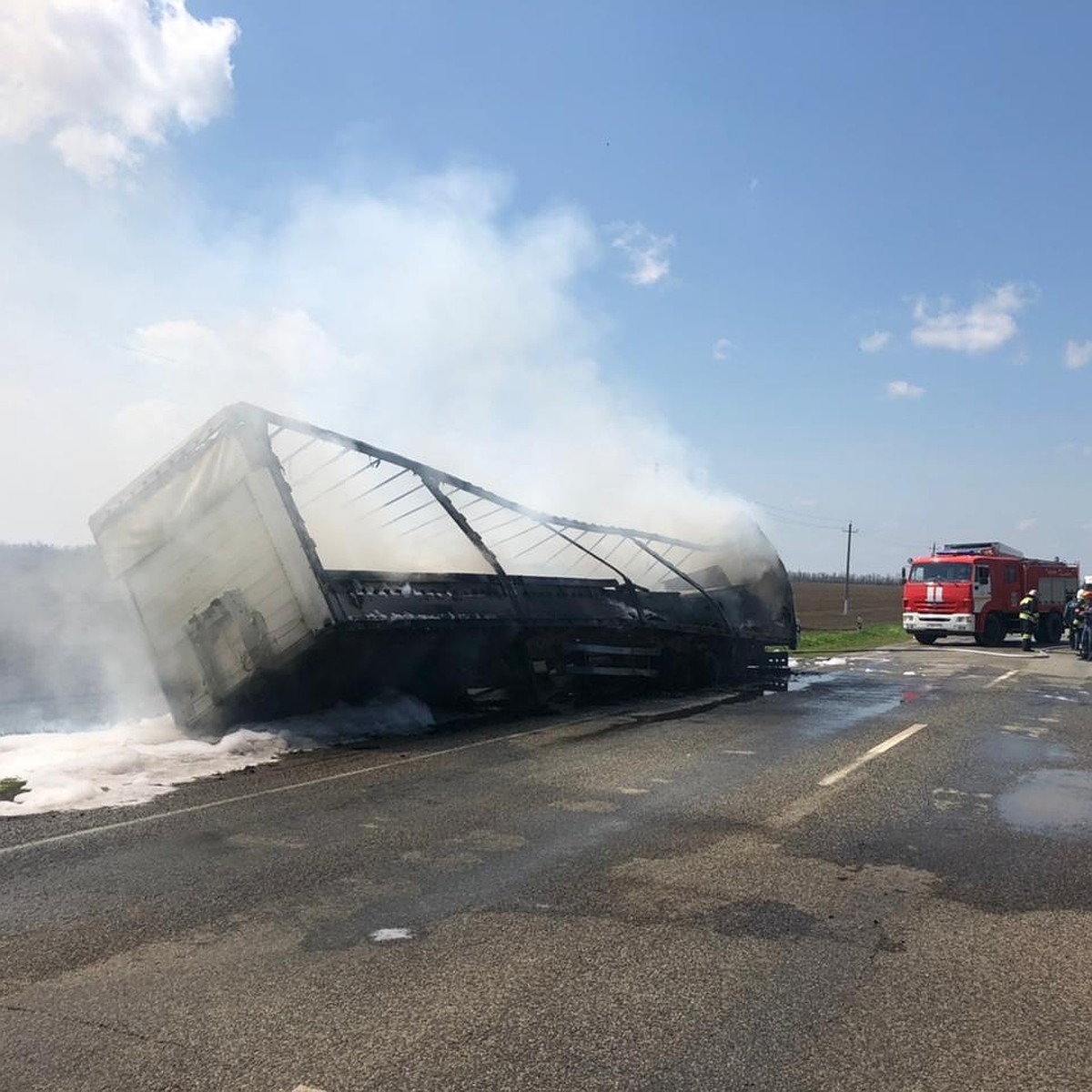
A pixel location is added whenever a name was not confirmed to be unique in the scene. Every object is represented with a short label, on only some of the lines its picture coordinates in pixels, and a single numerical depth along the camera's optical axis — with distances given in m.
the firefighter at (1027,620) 25.02
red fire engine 26.67
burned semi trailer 8.99
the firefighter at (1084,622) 21.86
